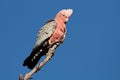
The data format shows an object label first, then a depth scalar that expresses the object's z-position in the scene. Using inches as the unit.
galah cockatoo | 420.2
